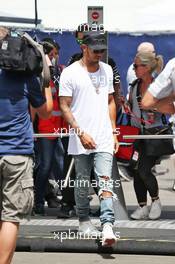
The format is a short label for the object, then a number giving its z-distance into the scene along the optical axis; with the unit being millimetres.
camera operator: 9228
